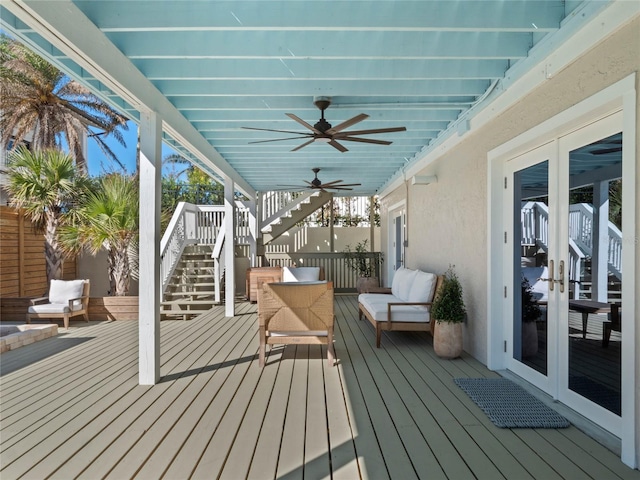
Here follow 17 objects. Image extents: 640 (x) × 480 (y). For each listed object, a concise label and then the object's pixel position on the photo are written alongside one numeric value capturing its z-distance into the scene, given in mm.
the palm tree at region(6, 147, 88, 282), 7691
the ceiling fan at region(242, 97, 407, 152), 4391
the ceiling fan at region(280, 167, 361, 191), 8500
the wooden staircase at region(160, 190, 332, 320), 8352
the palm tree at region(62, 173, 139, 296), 7598
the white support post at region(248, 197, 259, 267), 10867
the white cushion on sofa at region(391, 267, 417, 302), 5967
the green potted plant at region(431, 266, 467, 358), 4441
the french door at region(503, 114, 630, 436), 2639
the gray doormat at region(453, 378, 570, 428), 2861
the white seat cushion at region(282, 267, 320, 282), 8148
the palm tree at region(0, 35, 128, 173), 10688
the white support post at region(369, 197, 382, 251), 12203
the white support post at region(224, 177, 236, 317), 7652
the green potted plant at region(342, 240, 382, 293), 11164
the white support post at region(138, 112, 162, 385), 3873
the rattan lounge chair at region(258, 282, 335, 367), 4387
